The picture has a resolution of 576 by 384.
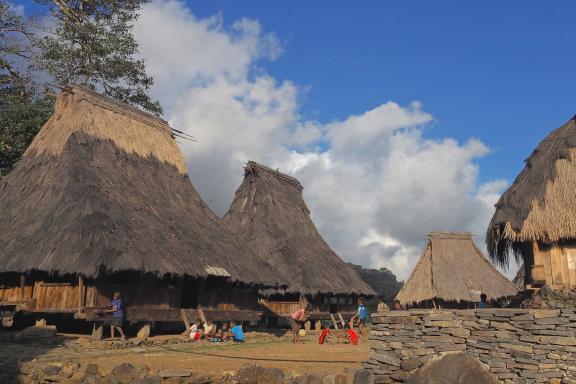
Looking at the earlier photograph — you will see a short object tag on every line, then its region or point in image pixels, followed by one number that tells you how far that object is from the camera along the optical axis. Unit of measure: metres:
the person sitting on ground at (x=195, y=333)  15.82
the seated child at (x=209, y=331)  16.11
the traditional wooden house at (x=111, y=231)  14.06
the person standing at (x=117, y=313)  13.92
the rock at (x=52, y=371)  10.52
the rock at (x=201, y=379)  9.69
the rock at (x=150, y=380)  9.69
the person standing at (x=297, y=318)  16.20
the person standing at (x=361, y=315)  18.58
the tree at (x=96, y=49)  26.97
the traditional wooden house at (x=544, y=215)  14.68
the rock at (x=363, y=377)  8.80
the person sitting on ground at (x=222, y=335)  16.12
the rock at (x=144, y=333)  14.67
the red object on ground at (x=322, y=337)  16.30
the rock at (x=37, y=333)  13.51
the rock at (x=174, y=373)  9.74
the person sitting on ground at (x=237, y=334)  16.33
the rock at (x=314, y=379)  8.88
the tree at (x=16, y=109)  23.44
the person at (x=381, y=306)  20.86
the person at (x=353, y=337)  16.14
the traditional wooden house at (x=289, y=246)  23.12
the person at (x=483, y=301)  15.82
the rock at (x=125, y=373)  9.85
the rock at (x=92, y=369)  10.34
